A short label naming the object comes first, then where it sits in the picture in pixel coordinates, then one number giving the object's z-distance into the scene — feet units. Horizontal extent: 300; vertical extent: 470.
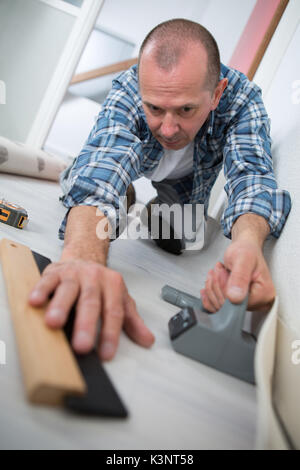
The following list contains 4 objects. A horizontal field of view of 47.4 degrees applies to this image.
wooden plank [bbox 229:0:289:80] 6.17
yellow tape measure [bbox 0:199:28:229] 3.21
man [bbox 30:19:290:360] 1.74
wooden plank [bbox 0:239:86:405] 1.17
